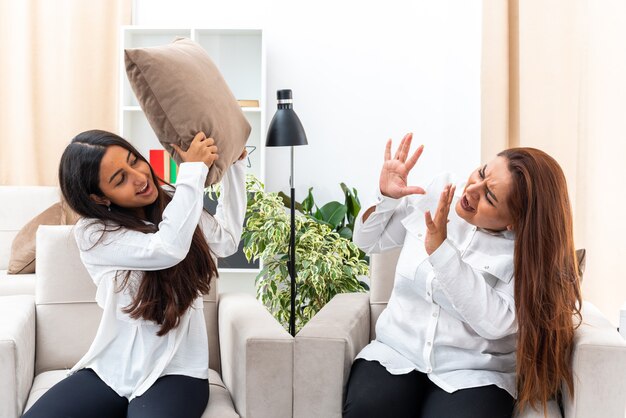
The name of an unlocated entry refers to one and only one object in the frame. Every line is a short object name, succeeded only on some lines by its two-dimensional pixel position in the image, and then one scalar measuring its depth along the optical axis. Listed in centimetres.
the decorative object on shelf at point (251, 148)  422
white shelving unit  429
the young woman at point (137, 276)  182
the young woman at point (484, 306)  179
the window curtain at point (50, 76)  442
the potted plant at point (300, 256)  337
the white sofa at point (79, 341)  188
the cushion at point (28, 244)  360
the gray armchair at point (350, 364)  175
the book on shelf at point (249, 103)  414
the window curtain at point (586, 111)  259
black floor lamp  282
